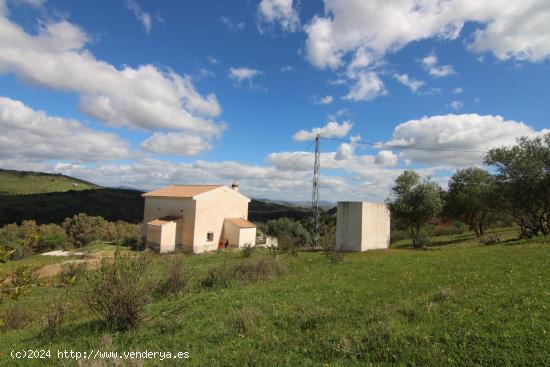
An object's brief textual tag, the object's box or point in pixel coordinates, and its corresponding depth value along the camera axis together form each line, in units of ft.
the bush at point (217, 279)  41.32
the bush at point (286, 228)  159.82
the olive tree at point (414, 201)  89.45
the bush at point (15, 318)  32.32
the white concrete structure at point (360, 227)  81.46
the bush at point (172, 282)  37.83
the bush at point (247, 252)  77.00
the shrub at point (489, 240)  68.95
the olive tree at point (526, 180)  64.18
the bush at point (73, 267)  56.40
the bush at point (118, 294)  24.00
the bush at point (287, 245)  70.63
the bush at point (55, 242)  143.02
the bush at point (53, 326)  24.74
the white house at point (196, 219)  107.86
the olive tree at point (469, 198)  98.22
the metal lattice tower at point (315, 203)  100.37
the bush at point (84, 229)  164.04
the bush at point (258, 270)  43.57
